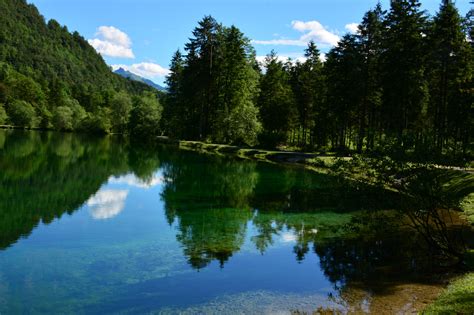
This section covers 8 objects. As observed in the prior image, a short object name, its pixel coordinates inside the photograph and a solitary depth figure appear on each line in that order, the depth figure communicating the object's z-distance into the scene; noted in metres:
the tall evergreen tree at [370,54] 49.56
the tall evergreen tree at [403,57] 44.31
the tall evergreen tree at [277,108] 63.91
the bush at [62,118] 120.31
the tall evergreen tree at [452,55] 42.66
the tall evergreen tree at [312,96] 61.70
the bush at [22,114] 118.12
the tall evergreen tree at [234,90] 66.69
